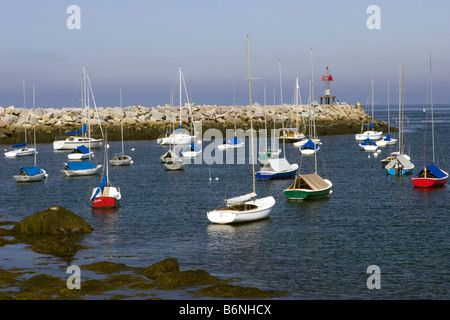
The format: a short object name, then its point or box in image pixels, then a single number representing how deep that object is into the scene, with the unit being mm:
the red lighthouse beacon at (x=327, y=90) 176125
